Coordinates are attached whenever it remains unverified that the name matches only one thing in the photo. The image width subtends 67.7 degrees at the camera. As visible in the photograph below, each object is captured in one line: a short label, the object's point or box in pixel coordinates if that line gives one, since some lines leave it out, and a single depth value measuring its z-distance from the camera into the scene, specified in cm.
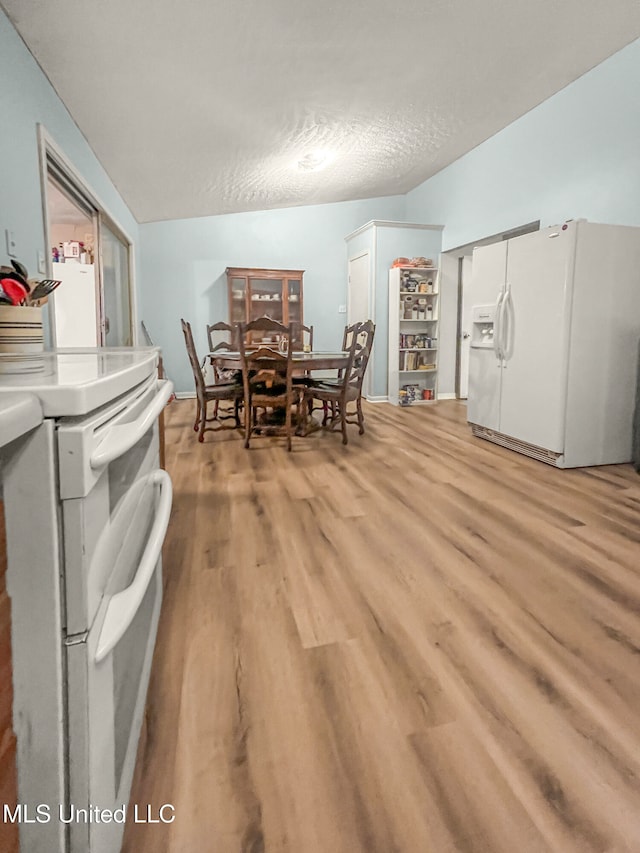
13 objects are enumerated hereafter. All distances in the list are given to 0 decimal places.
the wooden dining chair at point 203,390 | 405
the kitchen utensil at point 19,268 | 134
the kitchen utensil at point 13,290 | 125
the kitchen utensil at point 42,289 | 139
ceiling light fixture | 453
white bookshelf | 609
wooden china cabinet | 639
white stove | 53
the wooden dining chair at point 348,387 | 402
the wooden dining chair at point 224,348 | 538
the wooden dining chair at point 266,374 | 360
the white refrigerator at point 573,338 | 322
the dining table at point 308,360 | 392
